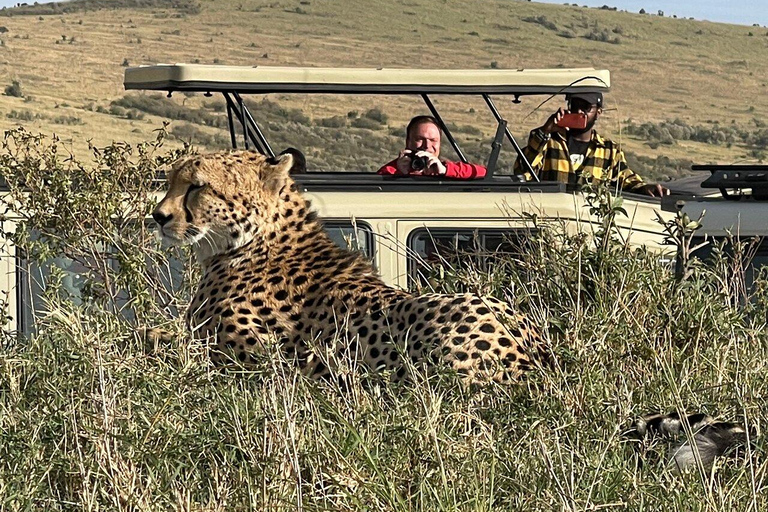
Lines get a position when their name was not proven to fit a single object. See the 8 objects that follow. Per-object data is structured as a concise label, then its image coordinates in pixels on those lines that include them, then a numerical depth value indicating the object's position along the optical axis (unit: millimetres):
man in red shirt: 15203
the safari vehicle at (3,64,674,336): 13875
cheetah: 9422
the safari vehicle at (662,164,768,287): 14883
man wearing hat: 16469
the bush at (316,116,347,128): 72437
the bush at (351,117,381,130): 72812
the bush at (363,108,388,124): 74687
